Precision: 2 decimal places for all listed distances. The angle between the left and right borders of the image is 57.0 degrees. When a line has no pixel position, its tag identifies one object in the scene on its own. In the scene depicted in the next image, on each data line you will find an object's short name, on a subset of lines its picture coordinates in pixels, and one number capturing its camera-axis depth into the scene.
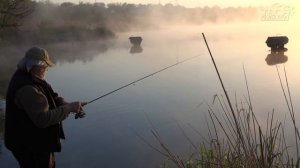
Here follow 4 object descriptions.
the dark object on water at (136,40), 30.57
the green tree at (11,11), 19.68
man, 2.58
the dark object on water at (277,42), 21.75
